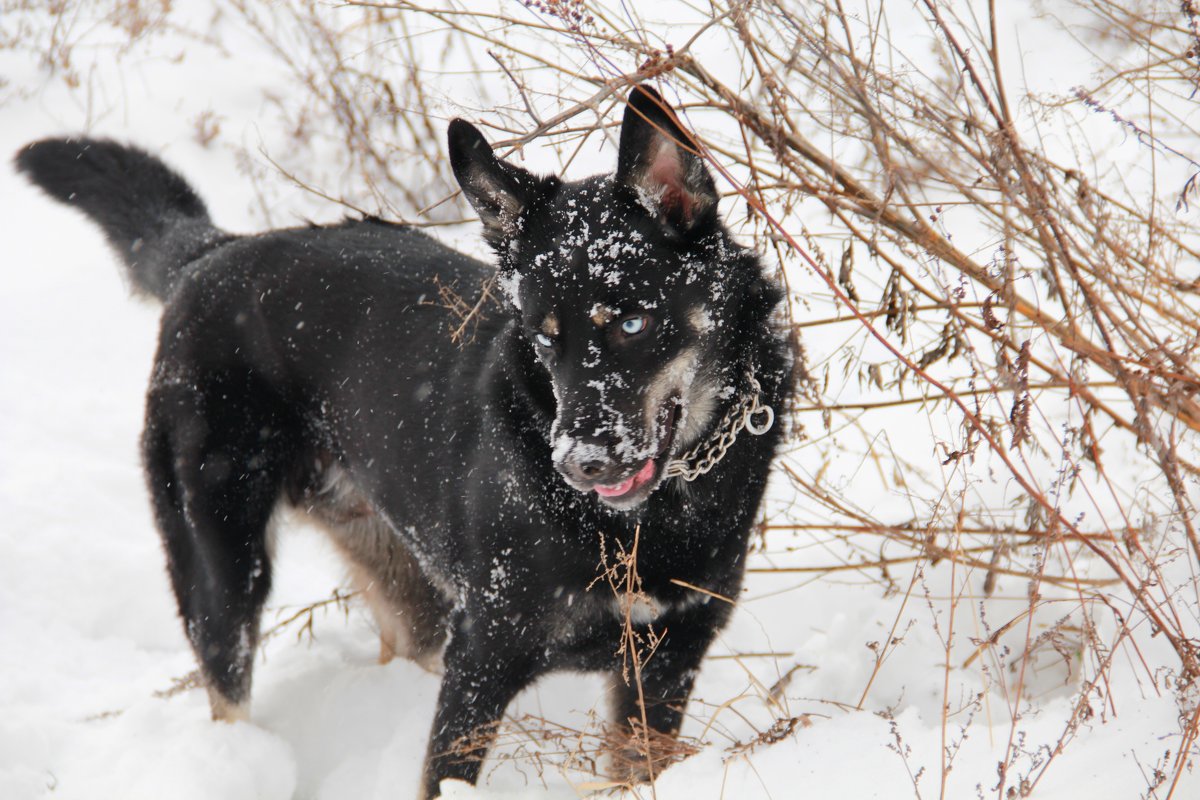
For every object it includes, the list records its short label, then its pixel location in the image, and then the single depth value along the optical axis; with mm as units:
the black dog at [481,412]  4777
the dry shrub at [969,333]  4711
